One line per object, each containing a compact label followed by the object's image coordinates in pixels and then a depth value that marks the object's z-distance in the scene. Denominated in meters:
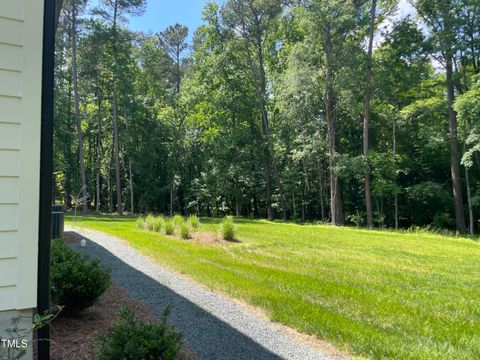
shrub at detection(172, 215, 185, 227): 10.14
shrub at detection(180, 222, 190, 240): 9.54
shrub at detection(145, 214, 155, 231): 11.29
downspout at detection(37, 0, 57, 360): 2.04
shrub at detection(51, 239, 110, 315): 2.94
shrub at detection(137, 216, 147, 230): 11.58
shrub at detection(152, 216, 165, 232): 10.75
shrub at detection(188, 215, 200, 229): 10.76
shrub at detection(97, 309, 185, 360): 1.97
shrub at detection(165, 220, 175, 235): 10.24
